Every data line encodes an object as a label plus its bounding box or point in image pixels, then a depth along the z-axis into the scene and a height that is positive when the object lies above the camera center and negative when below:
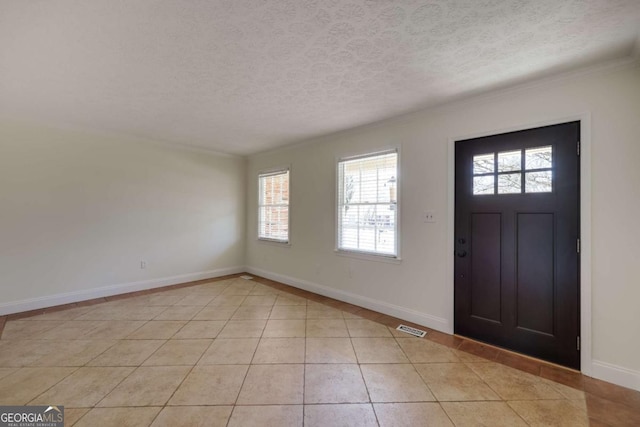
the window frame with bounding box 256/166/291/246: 4.68 +0.14
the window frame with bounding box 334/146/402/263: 3.22 -0.03
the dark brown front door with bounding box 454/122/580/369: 2.18 -0.26
